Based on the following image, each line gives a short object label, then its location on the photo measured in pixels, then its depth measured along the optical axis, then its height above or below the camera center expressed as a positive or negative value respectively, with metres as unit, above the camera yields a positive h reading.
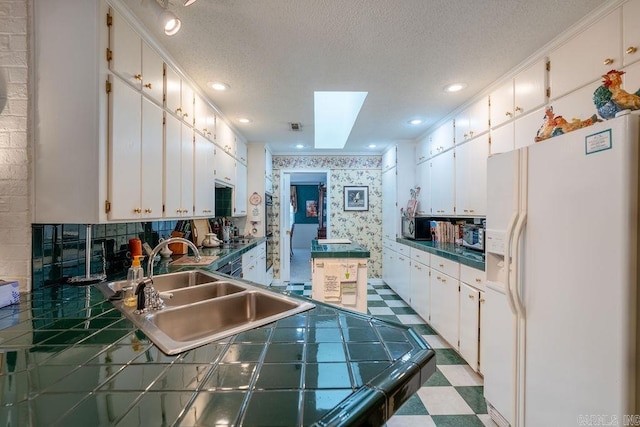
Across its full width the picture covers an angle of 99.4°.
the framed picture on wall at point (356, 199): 5.07 +0.27
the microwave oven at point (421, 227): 3.56 -0.19
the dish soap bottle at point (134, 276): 1.25 -0.31
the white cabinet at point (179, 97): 1.94 +0.90
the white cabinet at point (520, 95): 1.83 +0.90
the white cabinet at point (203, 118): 2.41 +0.91
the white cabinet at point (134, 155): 1.41 +0.33
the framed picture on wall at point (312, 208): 9.20 +0.17
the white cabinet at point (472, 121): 2.46 +0.90
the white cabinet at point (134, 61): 1.40 +0.88
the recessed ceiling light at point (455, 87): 2.35 +1.12
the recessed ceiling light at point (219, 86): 2.34 +1.12
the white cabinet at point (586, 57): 1.38 +0.88
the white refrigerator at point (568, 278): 0.92 -0.26
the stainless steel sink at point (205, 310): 0.89 -0.43
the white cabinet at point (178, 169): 1.93 +0.34
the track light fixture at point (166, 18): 1.31 +0.95
